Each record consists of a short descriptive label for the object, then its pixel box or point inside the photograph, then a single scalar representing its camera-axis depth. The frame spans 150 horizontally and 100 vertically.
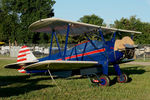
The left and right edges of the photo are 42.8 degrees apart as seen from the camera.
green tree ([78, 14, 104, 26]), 75.01
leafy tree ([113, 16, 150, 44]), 35.81
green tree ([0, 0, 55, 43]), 49.53
